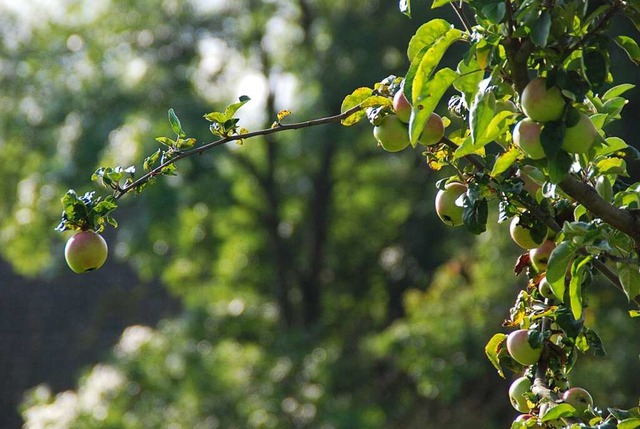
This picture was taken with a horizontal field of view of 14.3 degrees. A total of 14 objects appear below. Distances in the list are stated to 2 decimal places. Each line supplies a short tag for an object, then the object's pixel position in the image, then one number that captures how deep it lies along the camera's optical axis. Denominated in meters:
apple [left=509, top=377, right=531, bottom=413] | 3.87
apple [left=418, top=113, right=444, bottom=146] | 3.77
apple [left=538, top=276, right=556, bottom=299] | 3.86
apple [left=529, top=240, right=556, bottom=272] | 3.89
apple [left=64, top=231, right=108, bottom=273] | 3.84
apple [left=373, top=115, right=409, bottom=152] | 3.80
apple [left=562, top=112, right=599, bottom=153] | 3.56
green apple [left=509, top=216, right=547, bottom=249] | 3.83
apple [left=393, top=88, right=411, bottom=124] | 3.78
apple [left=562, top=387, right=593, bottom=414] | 3.76
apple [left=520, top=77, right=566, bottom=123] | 3.52
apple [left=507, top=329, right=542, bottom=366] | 3.84
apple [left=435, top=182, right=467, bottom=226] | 3.86
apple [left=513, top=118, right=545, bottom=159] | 3.57
